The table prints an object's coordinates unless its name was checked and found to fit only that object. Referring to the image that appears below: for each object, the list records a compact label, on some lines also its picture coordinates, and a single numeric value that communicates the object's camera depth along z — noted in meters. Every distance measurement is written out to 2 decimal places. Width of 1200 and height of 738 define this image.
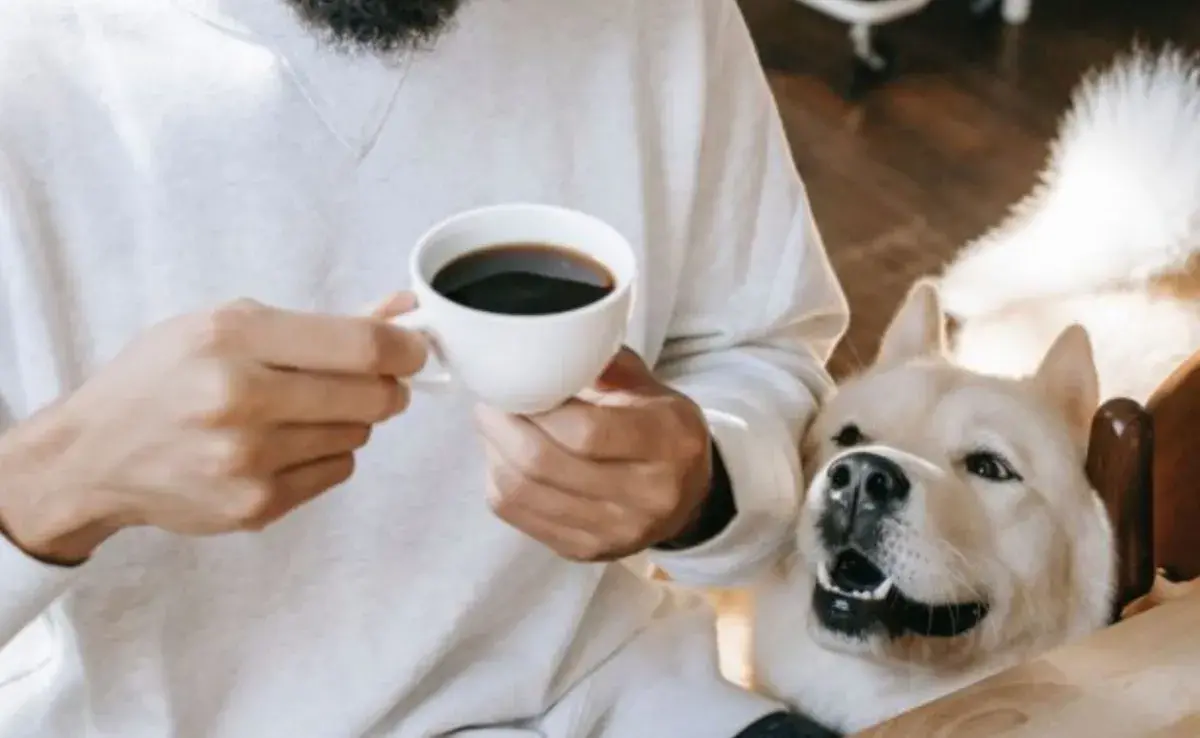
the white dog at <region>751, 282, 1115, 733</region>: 1.40
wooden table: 1.19
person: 1.17
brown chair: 1.41
